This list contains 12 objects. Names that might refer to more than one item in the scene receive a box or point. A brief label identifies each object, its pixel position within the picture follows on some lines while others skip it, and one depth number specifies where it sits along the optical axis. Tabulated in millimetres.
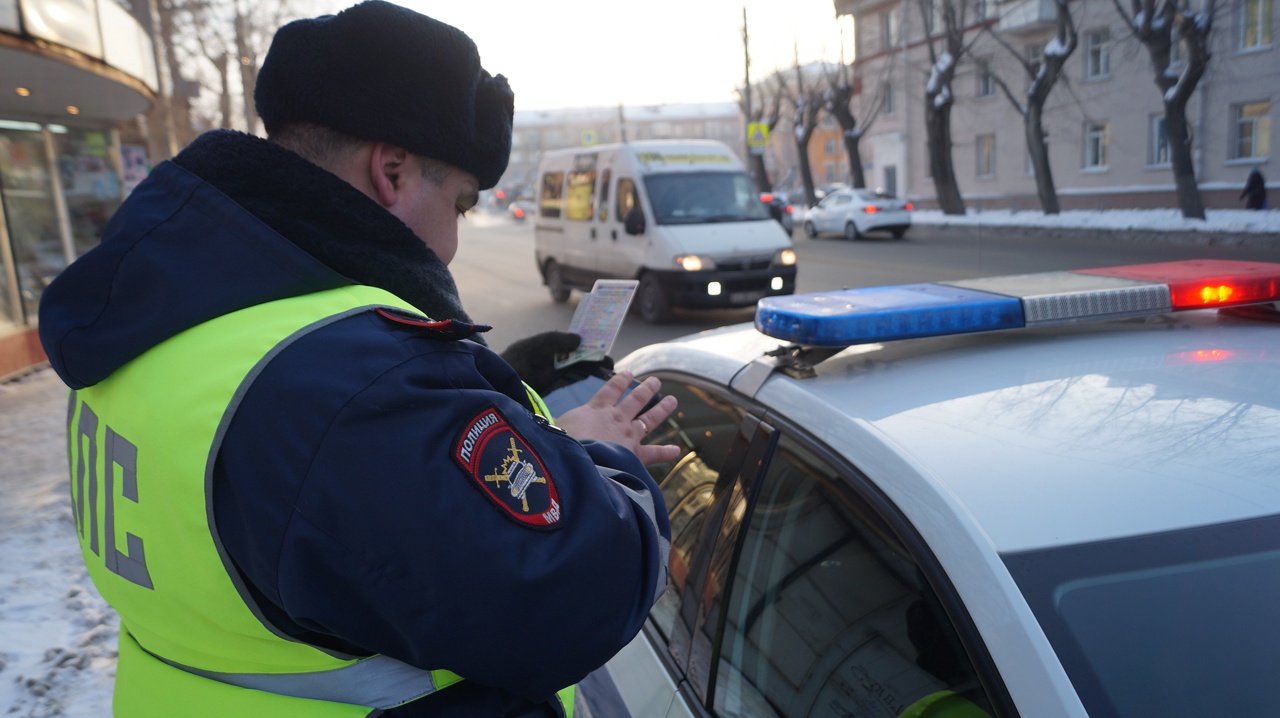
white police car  1194
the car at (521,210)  49562
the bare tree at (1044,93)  23062
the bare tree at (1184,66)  19125
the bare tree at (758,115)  34250
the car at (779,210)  12086
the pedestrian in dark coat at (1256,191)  21453
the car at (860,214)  24562
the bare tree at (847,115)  34500
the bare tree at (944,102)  26328
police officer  1023
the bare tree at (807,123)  38188
